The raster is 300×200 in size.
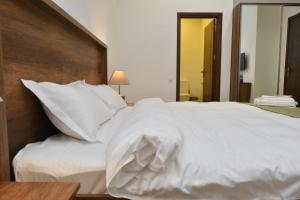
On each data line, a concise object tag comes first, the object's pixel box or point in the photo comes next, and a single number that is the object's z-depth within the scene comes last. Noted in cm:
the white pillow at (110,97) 205
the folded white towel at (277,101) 255
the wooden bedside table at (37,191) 66
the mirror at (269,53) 384
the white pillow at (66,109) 114
